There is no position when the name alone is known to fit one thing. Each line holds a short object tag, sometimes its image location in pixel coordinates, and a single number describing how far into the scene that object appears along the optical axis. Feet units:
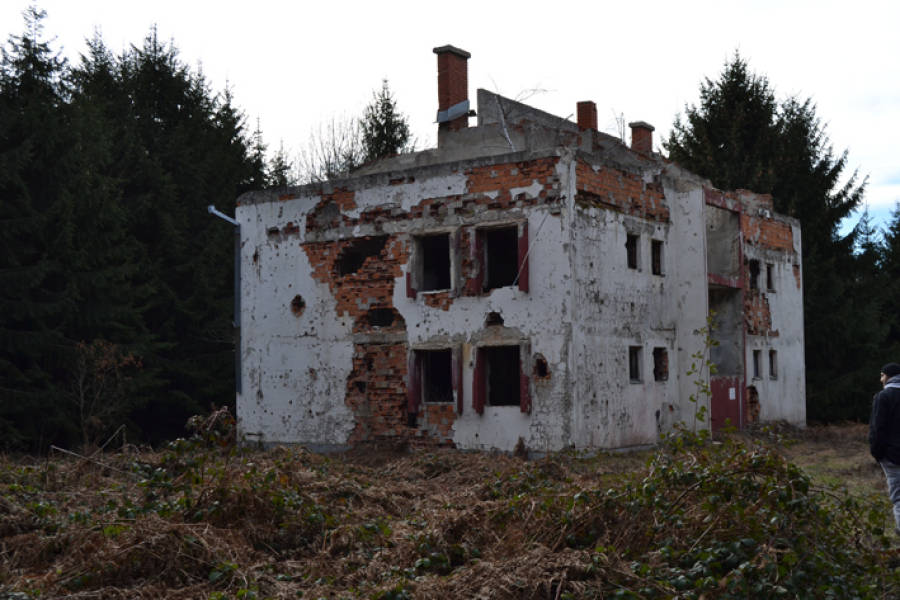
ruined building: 57.77
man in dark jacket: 28.12
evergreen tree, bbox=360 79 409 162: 131.03
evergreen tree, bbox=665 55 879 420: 103.76
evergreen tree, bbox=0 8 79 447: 71.92
